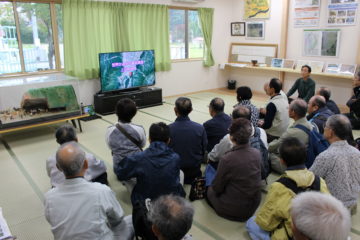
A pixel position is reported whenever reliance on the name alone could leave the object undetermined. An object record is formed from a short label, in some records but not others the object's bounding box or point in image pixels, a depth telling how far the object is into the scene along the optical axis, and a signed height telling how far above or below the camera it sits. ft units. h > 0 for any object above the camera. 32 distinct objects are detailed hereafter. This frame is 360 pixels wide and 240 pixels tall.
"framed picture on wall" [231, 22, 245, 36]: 26.05 +1.37
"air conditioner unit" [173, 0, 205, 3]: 23.03 +3.27
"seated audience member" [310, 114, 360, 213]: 7.45 -2.86
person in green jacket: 17.62 -2.38
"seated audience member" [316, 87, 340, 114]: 13.15 -2.44
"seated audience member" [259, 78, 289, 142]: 12.03 -2.67
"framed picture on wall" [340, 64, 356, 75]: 19.61 -1.58
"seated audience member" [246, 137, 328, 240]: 6.14 -2.83
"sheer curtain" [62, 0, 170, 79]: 18.43 +1.01
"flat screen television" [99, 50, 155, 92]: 19.39 -1.53
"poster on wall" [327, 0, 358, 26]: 19.45 +2.02
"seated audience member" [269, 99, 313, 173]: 9.18 -2.33
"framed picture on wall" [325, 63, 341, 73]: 20.43 -1.54
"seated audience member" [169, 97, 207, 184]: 9.46 -2.82
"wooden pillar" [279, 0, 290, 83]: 22.67 +1.07
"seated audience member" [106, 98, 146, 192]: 9.27 -2.66
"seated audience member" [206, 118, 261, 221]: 7.47 -3.23
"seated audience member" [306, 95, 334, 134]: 11.12 -2.46
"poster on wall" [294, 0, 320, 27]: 21.18 +2.17
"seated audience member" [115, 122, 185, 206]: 7.50 -2.96
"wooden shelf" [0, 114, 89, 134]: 14.32 -3.69
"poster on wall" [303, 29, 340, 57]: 20.65 +0.14
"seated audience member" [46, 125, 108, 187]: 8.24 -3.34
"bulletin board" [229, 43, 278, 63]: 24.43 -0.58
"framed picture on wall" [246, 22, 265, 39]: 24.73 +1.19
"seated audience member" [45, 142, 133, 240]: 5.27 -2.67
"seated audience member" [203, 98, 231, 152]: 10.37 -2.60
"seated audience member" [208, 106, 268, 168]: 8.72 -2.78
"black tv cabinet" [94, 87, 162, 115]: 19.31 -3.38
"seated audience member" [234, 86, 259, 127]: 11.66 -2.05
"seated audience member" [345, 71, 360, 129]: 15.55 -3.18
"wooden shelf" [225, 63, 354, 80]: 19.59 -1.88
